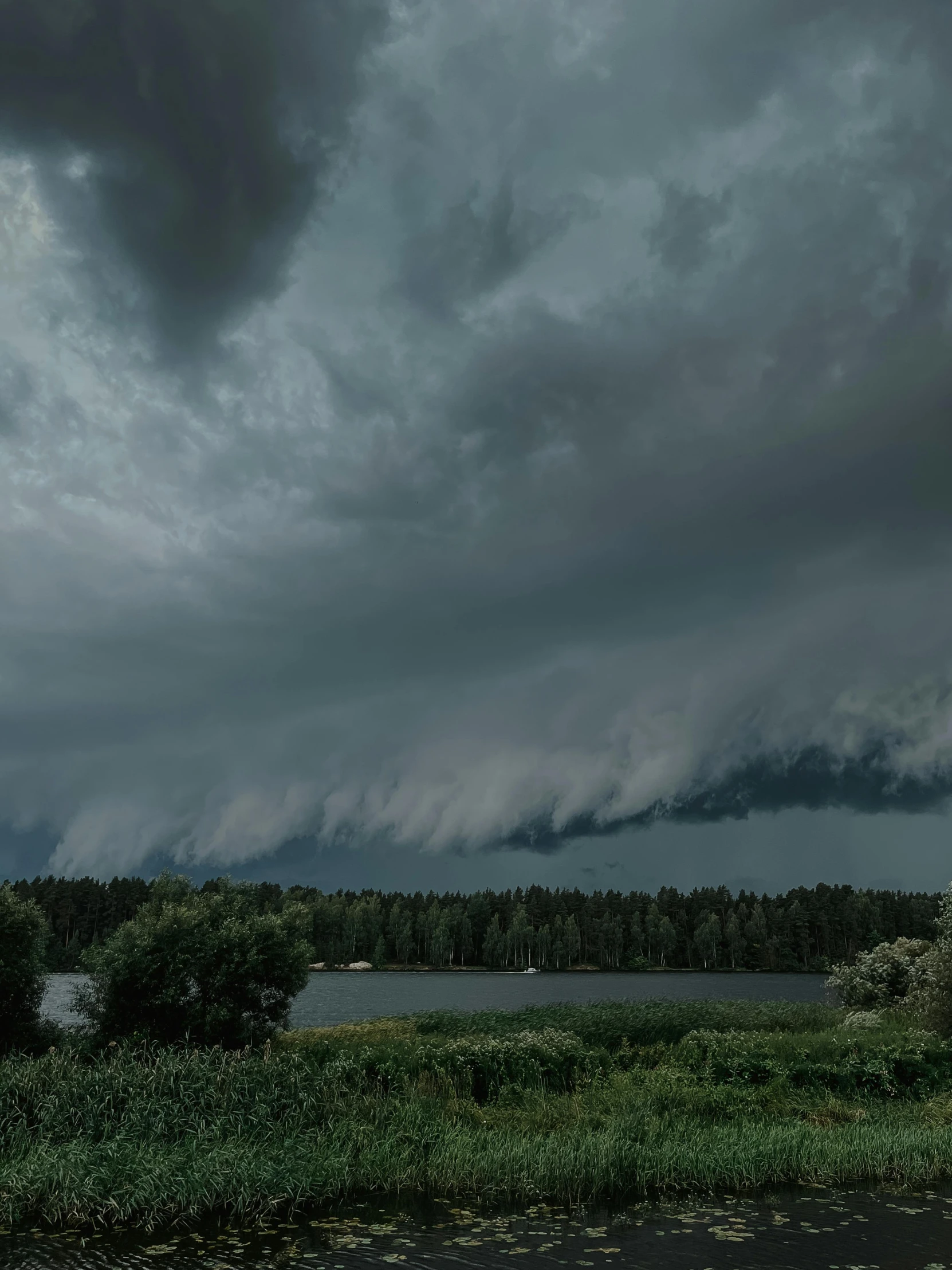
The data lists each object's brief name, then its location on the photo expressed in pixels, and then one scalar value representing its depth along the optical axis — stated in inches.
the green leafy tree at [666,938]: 7386.8
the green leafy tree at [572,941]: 7450.8
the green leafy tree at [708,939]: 7224.4
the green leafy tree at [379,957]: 7209.6
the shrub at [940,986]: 1285.7
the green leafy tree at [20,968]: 1131.3
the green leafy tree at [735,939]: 7204.7
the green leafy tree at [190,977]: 1135.6
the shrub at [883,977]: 1911.9
